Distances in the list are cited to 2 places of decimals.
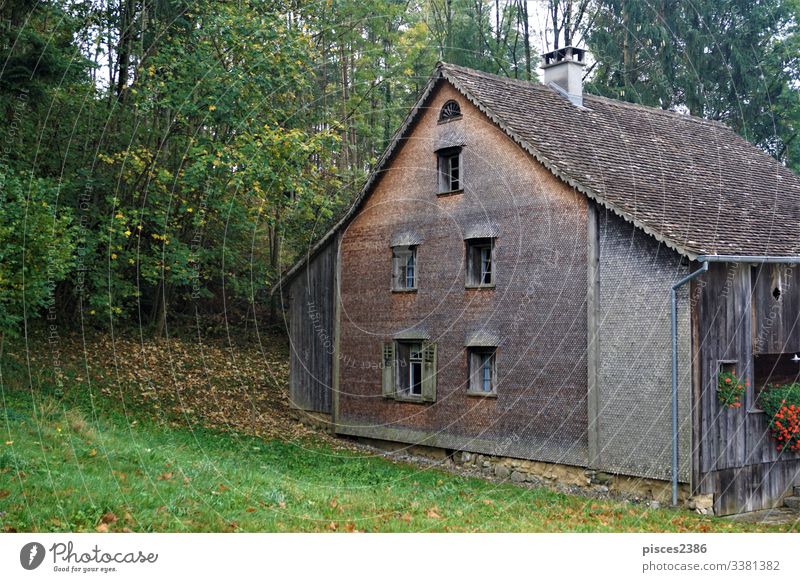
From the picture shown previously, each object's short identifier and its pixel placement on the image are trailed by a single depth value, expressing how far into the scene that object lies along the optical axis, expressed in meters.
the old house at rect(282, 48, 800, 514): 18.81
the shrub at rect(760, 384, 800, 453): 19.77
